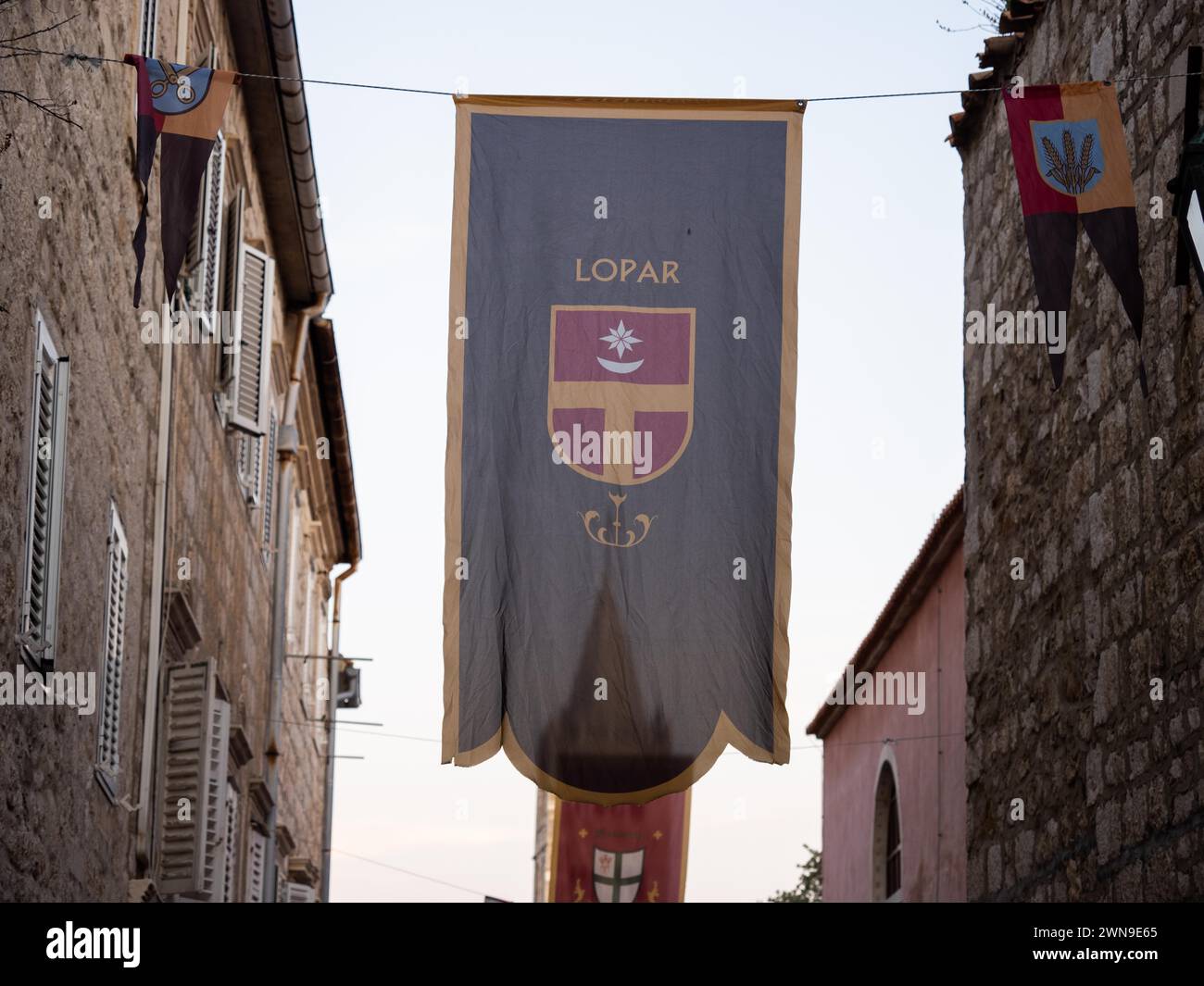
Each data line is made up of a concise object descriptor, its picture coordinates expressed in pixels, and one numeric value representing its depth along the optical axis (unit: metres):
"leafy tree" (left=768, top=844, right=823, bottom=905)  44.84
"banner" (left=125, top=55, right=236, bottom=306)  7.62
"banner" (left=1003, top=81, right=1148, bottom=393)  7.57
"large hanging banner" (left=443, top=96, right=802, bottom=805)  7.90
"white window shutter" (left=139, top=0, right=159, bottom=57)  9.89
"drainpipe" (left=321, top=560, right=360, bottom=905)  20.81
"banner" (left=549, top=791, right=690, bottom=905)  15.80
